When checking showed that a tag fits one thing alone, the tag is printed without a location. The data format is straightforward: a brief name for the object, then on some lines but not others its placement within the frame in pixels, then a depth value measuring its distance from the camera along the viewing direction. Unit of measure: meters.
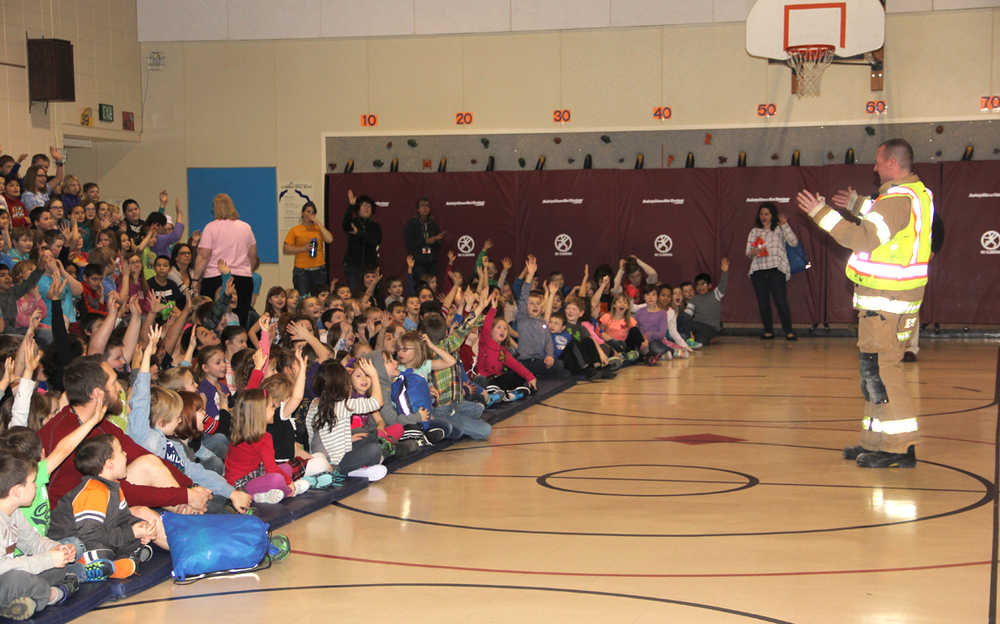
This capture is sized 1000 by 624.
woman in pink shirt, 12.96
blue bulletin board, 19.17
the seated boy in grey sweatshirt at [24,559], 4.46
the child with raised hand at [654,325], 15.23
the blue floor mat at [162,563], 4.66
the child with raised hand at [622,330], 14.42
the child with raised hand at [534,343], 12.73
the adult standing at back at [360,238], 17.31
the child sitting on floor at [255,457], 6.43
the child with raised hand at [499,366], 11.14
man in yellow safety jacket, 7.49
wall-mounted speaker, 16.48
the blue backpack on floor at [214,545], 5.17
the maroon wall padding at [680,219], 17.39
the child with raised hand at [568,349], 12.98
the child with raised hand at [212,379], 7.67
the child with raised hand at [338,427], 7.25
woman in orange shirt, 15.96
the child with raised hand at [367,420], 7.72
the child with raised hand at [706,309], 16.89
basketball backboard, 15.78
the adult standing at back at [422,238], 18.17
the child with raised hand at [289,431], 6.93
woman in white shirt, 17.23
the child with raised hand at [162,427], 5.85
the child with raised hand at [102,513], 5.11
